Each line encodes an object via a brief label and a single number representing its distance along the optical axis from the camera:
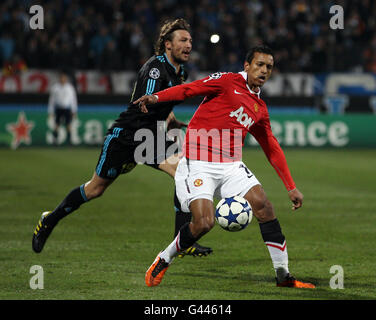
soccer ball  12.20
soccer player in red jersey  12.31
